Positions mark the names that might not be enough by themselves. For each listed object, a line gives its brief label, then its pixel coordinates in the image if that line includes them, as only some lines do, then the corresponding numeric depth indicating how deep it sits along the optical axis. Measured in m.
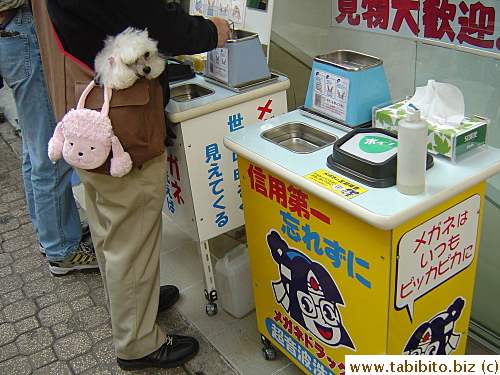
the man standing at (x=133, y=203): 1.73
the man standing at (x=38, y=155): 2.42
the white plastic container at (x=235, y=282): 2.45
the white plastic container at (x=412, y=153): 1.39
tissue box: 1.59
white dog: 1.73
